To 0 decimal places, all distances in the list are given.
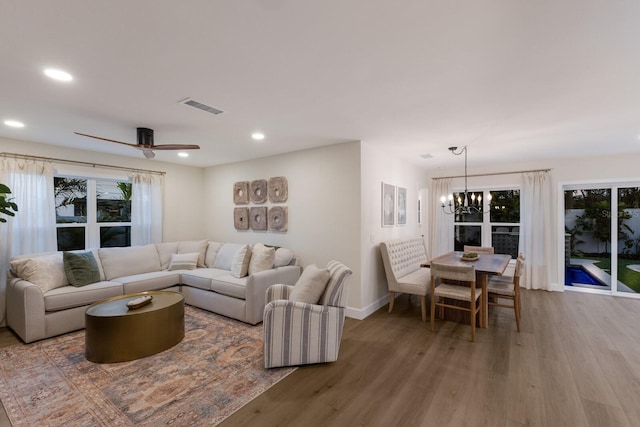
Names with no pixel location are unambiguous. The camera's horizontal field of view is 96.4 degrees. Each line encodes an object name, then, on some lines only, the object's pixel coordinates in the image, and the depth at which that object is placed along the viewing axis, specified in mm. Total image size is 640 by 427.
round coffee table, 2701
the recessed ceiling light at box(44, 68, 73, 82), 2051
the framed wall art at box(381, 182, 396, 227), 4543
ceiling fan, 3248
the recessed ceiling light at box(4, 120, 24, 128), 3123
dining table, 3488
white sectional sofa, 3236
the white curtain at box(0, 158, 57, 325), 3684
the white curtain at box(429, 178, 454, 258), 6266
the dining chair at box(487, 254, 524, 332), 3613
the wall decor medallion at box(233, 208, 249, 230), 5238
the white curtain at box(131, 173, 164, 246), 4977
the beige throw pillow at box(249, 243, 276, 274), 4035
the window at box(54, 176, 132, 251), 4355
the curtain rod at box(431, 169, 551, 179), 5356
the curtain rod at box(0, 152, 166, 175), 3755
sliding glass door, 4988
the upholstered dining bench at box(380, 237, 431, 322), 3912
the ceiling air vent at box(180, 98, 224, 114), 2614
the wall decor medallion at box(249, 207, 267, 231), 4980
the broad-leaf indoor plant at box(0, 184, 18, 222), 2988
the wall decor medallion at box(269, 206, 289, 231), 4668
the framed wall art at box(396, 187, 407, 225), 5141
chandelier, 4508
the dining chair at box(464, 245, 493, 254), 5117
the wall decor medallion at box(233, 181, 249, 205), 5238
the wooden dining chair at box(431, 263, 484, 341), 3273
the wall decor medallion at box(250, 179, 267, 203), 4984
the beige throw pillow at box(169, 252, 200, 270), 4684
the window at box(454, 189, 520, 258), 5766
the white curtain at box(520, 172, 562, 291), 5301
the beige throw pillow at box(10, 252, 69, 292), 3379
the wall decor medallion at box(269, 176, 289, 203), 4664
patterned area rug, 2010
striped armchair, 2559
